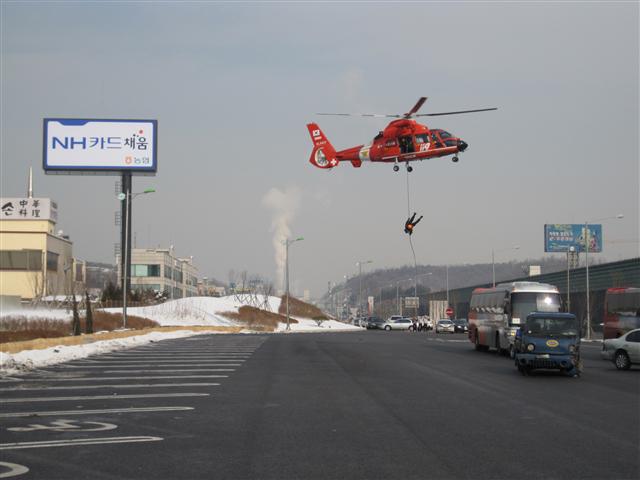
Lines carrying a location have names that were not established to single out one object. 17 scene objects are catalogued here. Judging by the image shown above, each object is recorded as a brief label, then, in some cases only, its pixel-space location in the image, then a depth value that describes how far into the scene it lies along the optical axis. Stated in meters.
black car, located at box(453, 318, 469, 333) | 74.06
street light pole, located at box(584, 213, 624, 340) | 58.75
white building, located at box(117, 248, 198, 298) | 137.19
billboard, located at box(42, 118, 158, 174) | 72.88
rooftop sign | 95.75
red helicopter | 35.31
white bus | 31.88
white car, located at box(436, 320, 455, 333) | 73.25
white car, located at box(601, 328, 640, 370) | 25.69
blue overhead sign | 101.38
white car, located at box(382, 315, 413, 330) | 87.62
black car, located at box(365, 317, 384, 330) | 92.69
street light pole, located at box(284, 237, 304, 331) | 80.33
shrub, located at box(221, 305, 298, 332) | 90.39
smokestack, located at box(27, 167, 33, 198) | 105.65
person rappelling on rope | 32.51
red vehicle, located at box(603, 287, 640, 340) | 36.28
